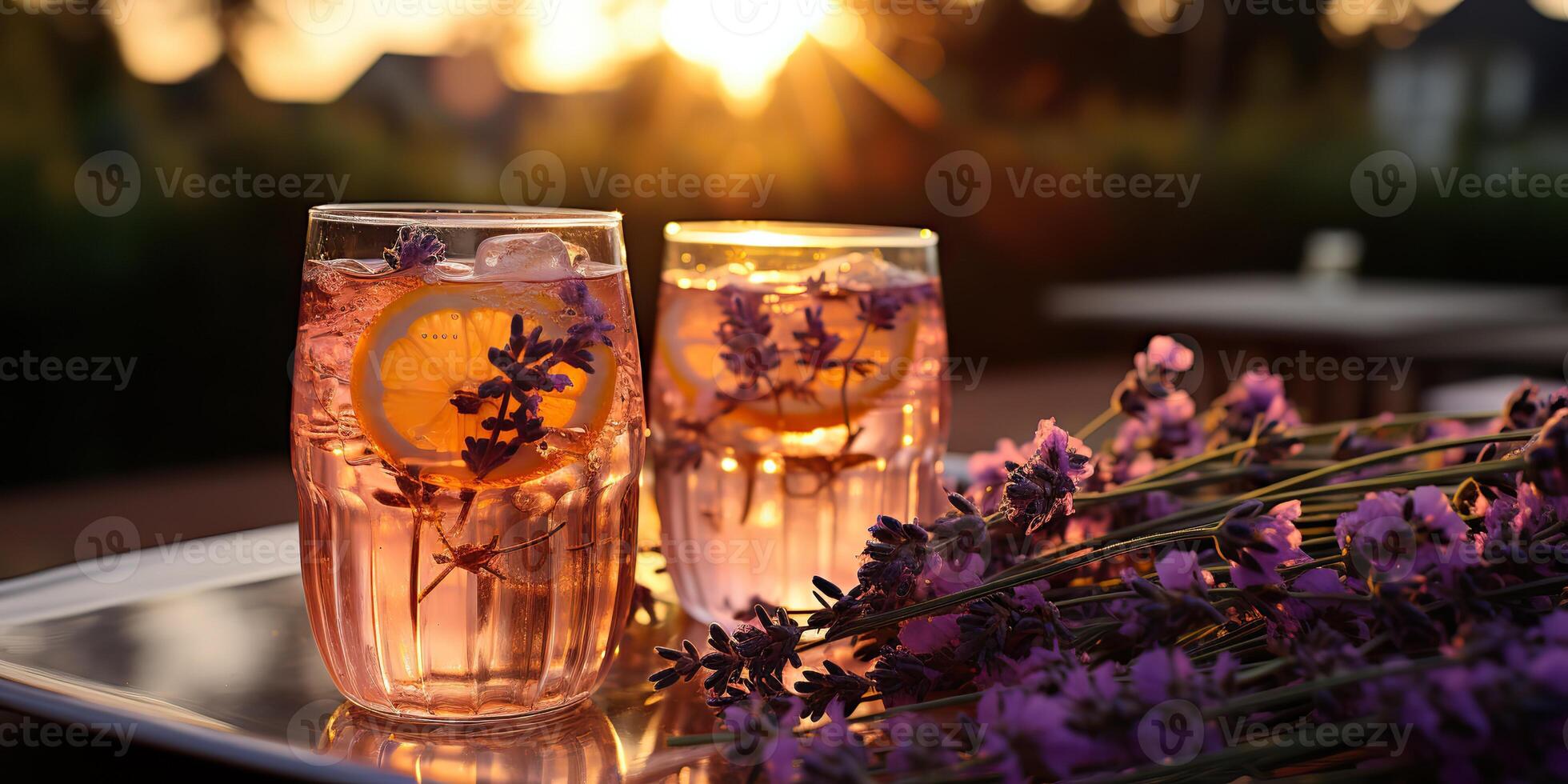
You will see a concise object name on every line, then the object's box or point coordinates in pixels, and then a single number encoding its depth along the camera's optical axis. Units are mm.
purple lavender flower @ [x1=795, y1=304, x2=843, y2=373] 801
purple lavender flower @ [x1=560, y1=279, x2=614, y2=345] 724
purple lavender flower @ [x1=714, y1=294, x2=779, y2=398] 801
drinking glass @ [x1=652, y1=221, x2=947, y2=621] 805
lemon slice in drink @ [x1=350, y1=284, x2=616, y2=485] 714
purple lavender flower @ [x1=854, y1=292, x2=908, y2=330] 807
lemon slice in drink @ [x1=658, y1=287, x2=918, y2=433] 805
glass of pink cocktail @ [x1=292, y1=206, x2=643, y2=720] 715
